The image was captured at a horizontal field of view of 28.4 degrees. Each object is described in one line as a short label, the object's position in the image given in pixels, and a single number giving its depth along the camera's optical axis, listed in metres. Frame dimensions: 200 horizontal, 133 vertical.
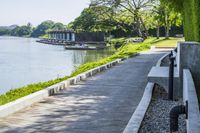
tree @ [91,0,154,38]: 68.19
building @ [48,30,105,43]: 113.38
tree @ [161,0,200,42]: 13.28
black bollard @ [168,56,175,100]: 10.49
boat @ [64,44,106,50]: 92.06
